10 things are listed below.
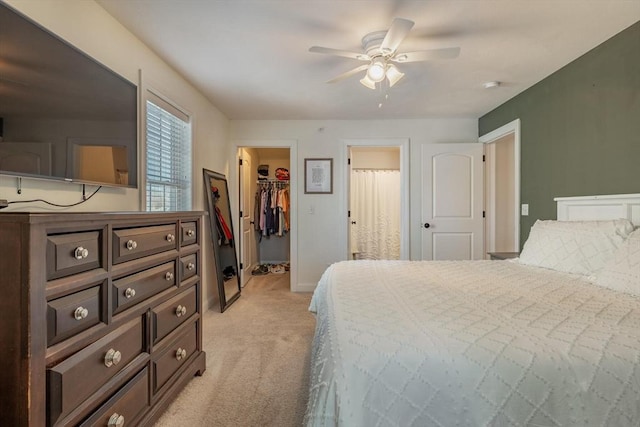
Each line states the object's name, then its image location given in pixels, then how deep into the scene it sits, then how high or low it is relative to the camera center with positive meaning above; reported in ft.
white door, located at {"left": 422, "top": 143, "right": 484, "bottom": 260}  12.67 +0.48
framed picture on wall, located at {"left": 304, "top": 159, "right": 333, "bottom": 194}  13.28 +1.63
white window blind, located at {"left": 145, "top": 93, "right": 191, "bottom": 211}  7.54 +1.55
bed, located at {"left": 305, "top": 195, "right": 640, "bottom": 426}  2.75 -1.42
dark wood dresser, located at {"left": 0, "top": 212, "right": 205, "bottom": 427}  2.81 -1.26
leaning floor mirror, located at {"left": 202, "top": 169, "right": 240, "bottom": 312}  10.83 -0.93
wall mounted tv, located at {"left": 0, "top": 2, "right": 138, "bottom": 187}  3.73 +1.52
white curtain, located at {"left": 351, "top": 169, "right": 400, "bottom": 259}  17.92 +0.01
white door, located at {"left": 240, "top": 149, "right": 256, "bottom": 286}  13.94 -0.39
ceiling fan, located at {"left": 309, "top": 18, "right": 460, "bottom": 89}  5.71 +3.38
